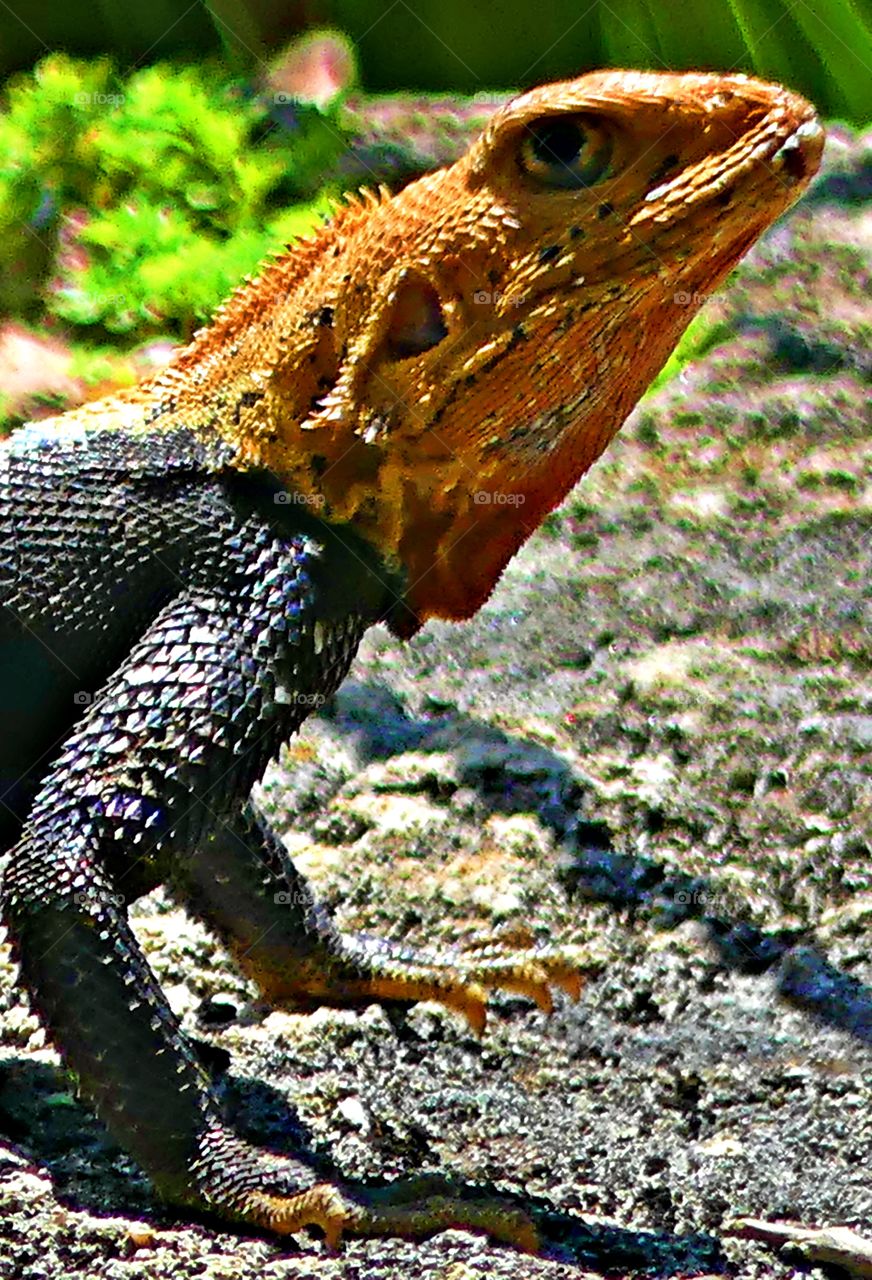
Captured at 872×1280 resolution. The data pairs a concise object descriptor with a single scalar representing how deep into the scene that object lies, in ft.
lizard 18.85
